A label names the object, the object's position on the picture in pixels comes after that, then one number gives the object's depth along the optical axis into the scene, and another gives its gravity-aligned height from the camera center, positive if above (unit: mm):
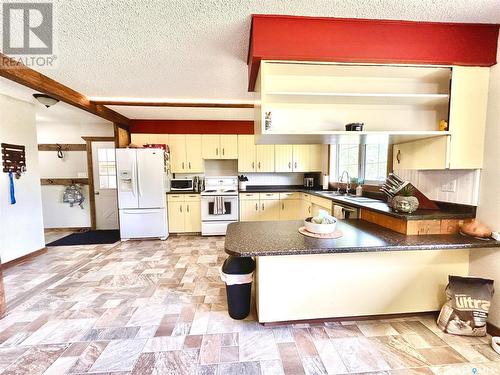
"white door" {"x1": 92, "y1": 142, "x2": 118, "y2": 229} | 5074 -322
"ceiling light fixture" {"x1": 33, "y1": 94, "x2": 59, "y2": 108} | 3018 +964
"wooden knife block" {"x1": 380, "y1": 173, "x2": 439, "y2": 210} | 2172 -197
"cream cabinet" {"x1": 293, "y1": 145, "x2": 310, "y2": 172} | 4926 +286
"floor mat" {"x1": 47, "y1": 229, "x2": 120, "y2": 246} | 4312 -1371
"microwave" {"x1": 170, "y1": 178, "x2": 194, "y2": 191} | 4766 -278
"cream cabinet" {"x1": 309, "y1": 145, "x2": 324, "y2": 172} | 4945 +286
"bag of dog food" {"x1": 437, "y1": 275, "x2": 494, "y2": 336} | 1736 -1046
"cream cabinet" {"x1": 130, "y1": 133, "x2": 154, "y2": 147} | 4730 +686
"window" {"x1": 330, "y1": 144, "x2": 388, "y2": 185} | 3265 +163
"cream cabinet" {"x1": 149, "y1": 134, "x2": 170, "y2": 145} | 4727 +665
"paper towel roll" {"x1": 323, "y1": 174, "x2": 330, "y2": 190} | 4543 -219
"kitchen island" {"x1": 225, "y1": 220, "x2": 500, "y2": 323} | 1857 -902
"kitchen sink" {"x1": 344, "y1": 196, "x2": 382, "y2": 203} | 2887 -382
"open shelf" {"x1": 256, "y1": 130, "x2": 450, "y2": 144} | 1835 +304
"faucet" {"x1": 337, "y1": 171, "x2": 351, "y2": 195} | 3815 -202
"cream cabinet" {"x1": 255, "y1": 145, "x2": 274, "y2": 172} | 4875 +282
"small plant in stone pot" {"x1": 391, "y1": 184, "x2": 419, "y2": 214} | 2025 -269
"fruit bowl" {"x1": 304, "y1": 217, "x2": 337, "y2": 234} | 1868 -472
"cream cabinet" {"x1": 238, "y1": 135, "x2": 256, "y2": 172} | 4863 +410
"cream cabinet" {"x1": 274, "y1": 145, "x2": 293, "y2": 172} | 4914 +284
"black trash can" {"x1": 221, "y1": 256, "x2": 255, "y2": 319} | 1985 -1010
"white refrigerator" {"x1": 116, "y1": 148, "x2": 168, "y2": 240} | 4227 -405
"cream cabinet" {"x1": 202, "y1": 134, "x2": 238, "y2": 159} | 4797 +532
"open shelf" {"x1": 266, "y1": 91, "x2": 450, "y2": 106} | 1812 +630
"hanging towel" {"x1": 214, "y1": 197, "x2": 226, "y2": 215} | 4531 -701
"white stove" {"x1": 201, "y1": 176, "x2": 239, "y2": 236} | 4543 -790
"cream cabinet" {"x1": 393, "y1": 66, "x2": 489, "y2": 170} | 1805 +409
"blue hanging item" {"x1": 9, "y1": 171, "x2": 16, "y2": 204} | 3205 -246
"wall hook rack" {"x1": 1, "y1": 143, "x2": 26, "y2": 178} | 3127 +176
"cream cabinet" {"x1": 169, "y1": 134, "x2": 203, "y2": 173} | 4762 +380
